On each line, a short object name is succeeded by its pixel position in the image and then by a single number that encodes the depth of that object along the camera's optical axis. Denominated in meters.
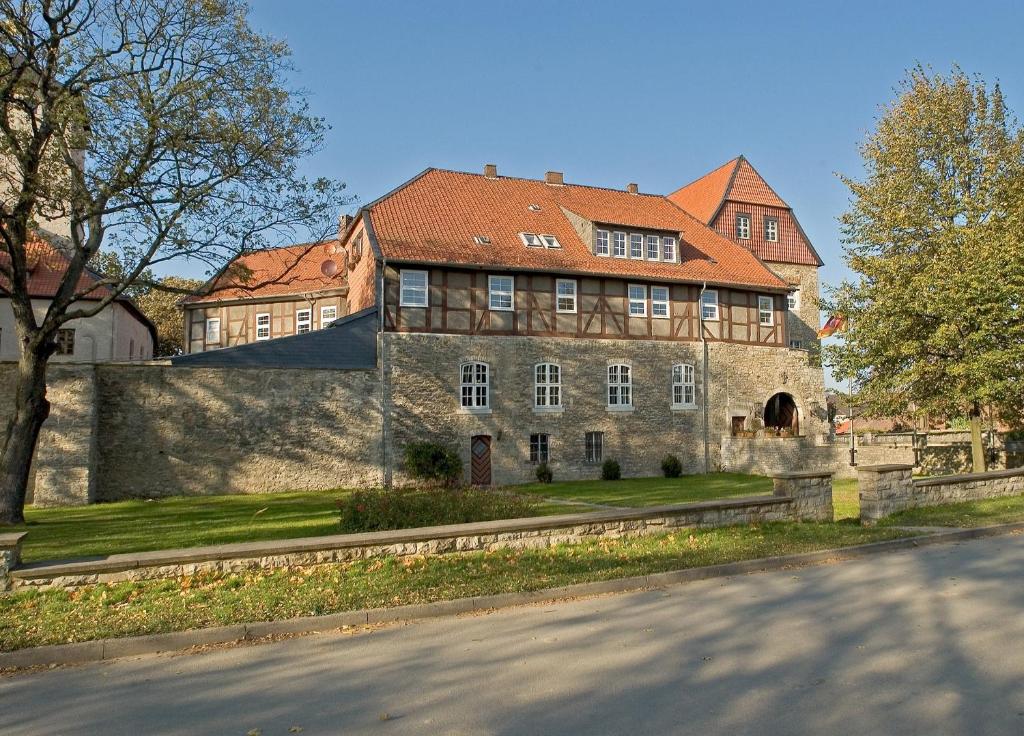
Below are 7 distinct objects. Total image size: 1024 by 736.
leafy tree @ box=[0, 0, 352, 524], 16.00
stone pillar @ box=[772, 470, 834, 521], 13.85
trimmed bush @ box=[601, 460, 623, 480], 28.55
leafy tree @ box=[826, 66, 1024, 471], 22.08
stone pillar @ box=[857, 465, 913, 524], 14.57
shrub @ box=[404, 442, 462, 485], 25.58
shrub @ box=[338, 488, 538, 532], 11.72
